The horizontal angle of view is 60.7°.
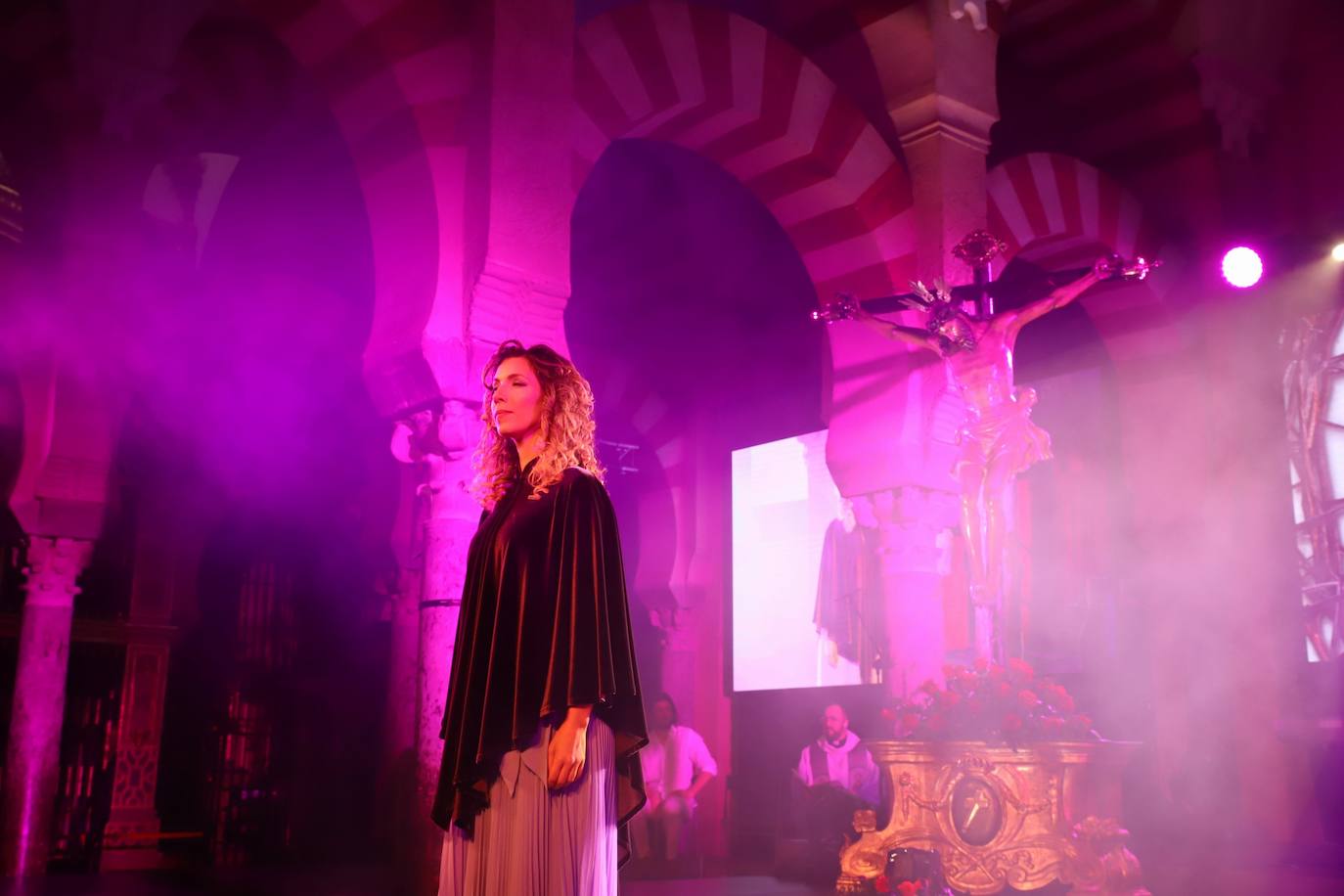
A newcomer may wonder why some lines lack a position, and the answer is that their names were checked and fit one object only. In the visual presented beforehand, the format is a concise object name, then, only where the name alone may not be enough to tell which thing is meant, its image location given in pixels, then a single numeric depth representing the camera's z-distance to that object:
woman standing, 2.20
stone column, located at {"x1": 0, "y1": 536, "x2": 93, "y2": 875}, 6.96
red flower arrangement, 4.86
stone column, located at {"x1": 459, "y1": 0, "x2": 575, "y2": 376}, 4.72
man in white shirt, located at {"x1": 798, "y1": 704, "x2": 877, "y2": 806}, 7.61
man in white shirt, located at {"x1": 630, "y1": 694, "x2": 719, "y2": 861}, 8.65
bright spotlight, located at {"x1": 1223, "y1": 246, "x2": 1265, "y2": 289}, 7.43
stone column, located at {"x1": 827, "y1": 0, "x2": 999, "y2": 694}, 6.57
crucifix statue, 5.39
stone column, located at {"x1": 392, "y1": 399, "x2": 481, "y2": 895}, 4.29
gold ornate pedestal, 4.73
